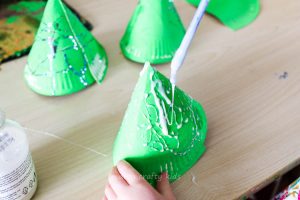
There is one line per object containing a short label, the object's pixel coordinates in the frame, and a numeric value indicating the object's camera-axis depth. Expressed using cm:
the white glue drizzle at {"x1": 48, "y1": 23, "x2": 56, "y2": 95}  62
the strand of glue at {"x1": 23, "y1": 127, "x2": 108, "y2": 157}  57
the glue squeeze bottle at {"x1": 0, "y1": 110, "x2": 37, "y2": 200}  47
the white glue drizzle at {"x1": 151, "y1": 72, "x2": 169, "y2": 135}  50
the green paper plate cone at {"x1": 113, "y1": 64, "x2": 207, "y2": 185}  50
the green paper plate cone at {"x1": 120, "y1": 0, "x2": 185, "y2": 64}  67
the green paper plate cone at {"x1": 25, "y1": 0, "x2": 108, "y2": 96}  62
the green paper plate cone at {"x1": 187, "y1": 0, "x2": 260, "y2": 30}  78
